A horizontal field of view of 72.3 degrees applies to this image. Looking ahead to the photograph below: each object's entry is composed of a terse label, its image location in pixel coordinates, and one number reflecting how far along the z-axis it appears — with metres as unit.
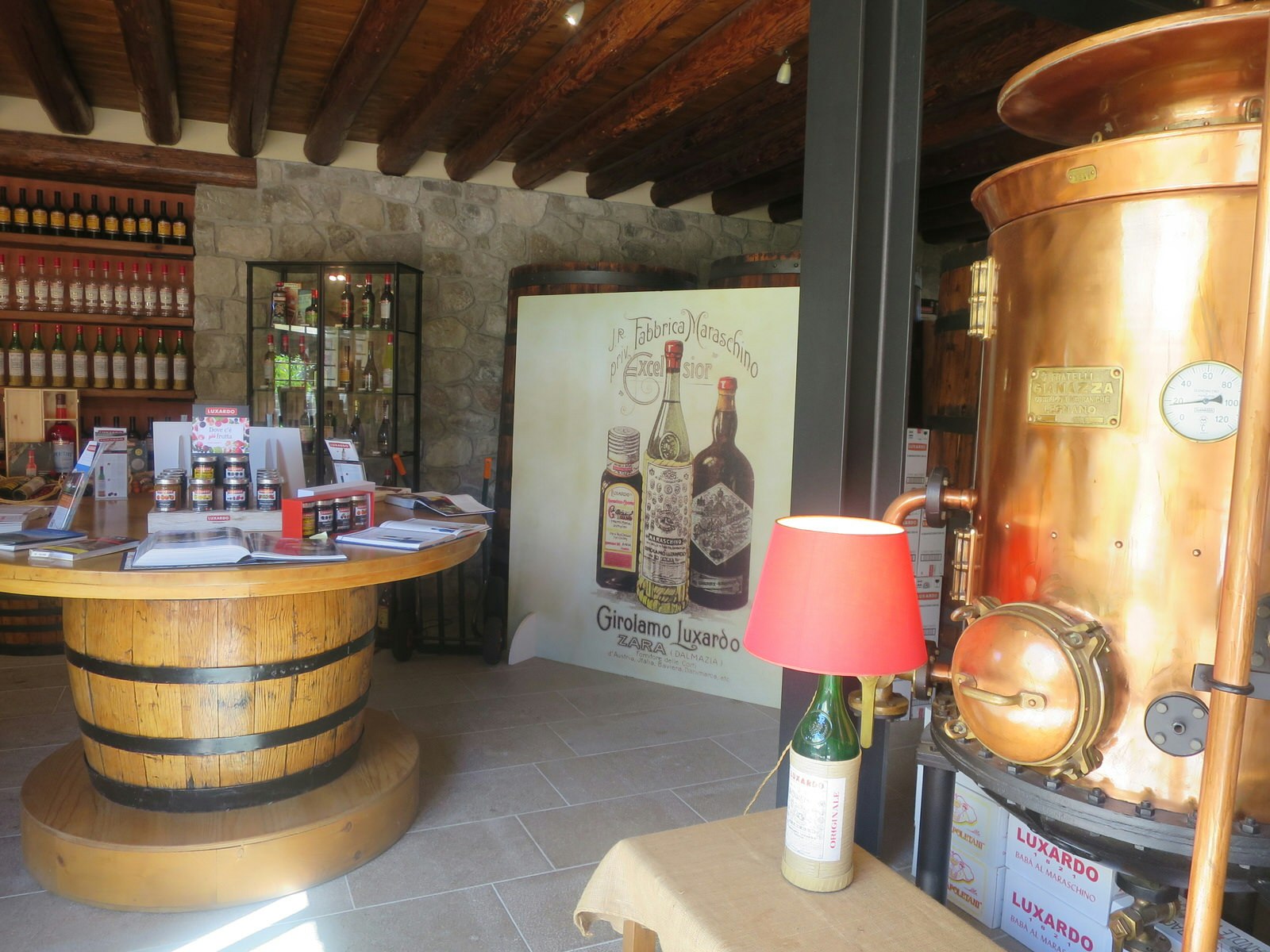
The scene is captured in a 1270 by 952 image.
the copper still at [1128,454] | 1.08
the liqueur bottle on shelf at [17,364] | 4.84
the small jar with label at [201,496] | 2.56
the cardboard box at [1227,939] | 1.61
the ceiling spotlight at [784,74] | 3.58
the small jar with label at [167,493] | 2.55
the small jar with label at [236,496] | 2.56
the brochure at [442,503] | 2.99
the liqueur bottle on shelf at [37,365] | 4.86
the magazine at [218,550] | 1.99
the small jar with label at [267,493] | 2.57
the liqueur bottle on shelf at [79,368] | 4.93
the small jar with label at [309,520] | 2.42
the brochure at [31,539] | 2.05
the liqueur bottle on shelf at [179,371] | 5.14
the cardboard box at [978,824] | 2.22
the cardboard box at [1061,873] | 1.95
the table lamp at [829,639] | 1.20
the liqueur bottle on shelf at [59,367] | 4.90
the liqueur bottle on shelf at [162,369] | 5.12
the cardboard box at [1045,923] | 1.98
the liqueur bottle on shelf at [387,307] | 4.82
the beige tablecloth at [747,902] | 1.22
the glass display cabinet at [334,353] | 4.82
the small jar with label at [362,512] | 2.59
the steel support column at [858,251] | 1.86
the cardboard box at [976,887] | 2.24
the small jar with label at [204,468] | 2.61
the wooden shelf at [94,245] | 4.77
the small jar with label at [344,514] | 2.53
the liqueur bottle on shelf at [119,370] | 5.01
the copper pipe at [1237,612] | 0.89
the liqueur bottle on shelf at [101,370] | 4.96
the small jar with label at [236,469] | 2.56
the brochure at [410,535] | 2.33
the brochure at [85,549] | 1.97
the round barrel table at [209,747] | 2.15
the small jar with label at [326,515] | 2.47
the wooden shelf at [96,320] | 4.81
